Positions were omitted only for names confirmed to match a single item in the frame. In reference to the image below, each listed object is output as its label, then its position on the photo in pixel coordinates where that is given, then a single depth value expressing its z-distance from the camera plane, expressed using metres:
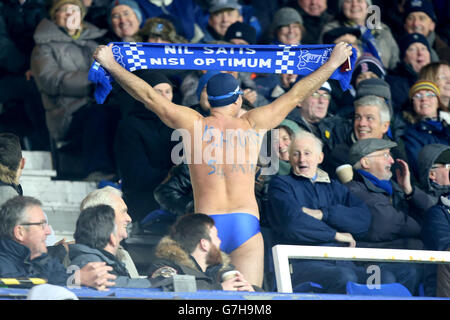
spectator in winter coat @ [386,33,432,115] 23.11
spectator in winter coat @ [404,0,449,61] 25.36
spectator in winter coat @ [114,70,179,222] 19.00
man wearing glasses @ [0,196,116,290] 14.98
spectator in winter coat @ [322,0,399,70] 23.72
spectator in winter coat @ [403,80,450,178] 21.12
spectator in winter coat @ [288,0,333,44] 24.89
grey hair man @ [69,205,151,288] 15.45
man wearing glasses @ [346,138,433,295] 18.44
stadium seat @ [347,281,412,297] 16.25
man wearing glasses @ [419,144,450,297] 16.80
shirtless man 16.98
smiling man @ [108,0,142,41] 21.48
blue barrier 14.34
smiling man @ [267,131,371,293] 17.52
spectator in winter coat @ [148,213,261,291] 15.34
